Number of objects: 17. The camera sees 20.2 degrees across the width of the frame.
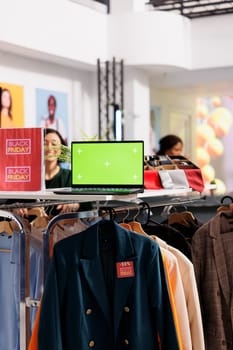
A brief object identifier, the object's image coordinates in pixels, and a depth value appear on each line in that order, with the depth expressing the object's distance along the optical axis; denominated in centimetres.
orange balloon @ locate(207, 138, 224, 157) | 1172
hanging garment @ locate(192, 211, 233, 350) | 356
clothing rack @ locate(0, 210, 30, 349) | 313
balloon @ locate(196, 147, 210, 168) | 1171
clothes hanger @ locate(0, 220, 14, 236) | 340
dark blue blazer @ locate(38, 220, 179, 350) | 293
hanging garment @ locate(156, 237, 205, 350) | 326
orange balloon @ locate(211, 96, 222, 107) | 1312
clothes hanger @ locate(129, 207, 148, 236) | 332
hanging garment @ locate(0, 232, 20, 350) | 320
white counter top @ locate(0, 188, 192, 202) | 286
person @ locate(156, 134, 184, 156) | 711
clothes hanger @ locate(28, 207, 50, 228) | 358
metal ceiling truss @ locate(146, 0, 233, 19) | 880
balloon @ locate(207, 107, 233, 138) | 1185
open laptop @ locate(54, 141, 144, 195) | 302
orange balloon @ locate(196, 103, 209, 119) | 1245
